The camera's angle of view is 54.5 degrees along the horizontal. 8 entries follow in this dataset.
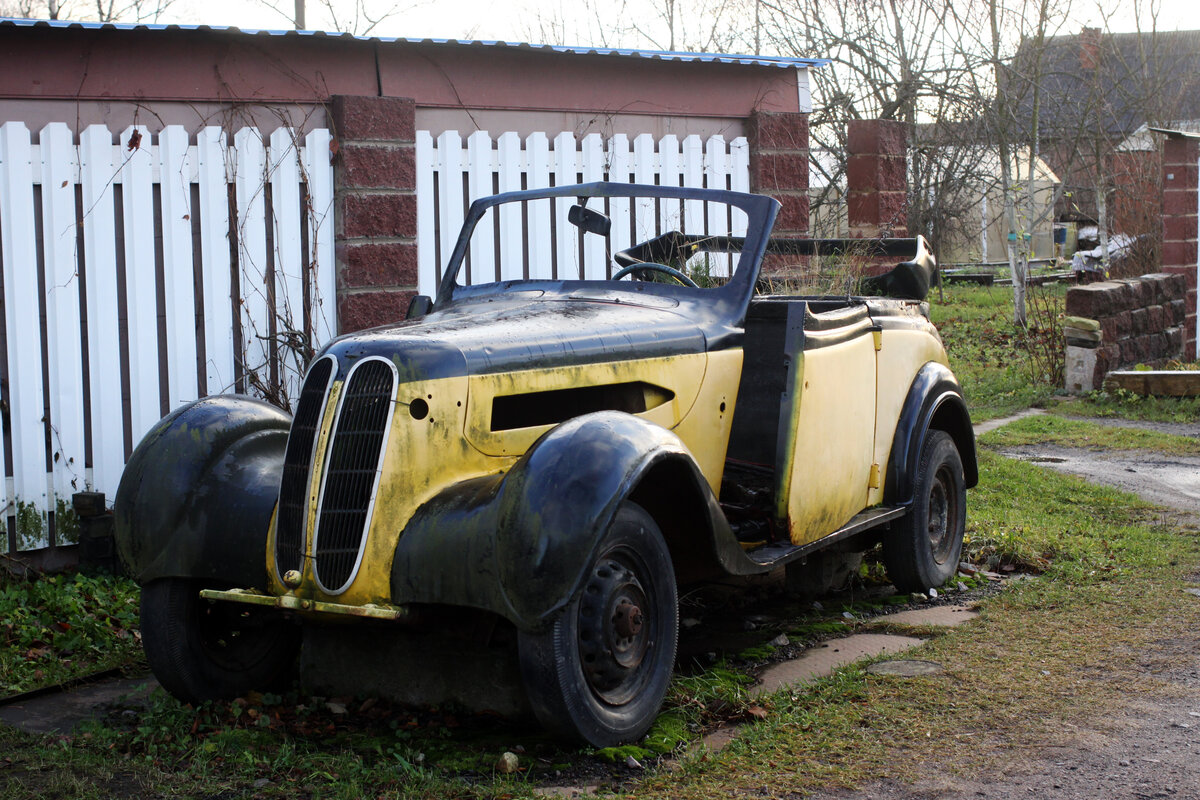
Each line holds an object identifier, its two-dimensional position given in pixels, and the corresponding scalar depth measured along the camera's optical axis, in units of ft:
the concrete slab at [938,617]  16.55
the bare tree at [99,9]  69.88
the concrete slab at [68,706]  13.35
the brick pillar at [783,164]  27.04
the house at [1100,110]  54.65
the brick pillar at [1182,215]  43.11
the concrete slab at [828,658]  14.05
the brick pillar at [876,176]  30.53
